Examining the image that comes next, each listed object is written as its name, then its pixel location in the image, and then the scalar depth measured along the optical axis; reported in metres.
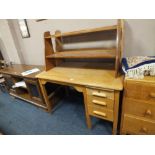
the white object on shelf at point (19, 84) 2.09
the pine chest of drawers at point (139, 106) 0.90
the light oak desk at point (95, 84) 1.06
